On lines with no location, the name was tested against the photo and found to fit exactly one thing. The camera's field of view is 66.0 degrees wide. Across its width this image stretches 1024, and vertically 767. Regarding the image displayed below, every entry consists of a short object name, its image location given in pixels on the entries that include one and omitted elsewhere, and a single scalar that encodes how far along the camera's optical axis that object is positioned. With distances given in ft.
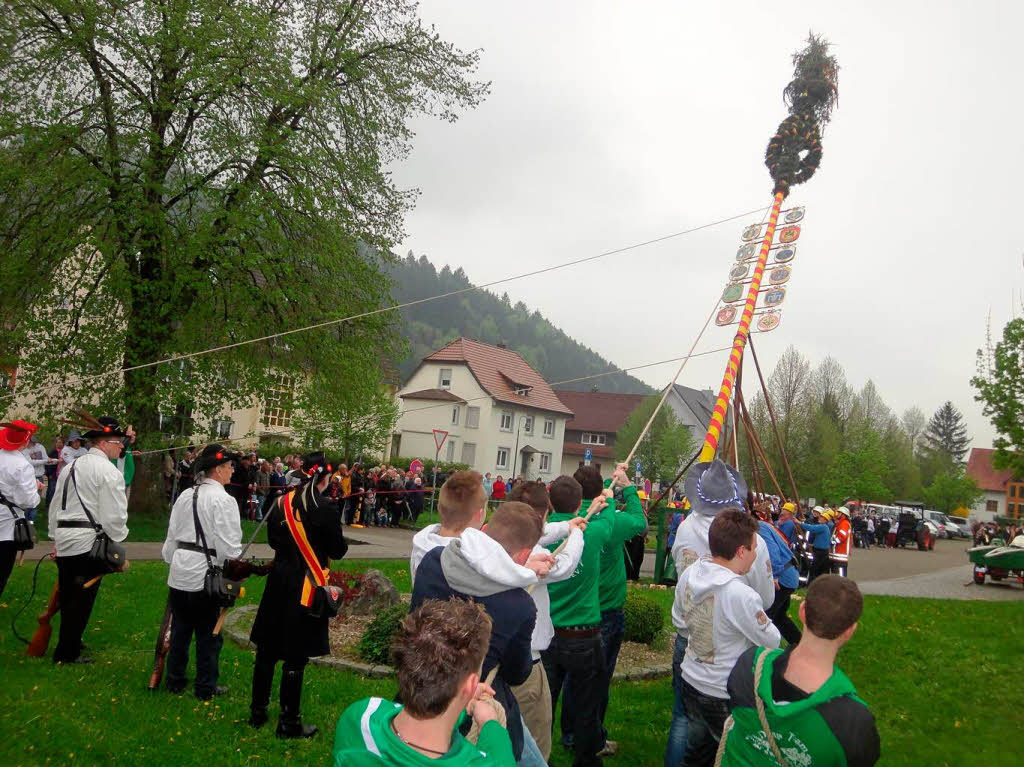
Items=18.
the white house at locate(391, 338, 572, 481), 159.43
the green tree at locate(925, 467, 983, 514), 183.52
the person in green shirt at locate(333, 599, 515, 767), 6.81
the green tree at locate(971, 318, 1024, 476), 70.03
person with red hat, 21.81
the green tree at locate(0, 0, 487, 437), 48.91
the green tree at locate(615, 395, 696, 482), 144.56
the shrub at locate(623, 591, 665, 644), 28.43
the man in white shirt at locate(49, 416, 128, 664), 20.11
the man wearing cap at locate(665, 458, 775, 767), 14.28
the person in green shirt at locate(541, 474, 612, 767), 14.94
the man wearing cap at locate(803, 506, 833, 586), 46.29
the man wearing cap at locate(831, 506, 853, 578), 48.34
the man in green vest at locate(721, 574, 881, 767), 8.35
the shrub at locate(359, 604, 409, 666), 23.67
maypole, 33.42
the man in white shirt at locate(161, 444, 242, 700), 18.49
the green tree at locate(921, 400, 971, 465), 292.20
